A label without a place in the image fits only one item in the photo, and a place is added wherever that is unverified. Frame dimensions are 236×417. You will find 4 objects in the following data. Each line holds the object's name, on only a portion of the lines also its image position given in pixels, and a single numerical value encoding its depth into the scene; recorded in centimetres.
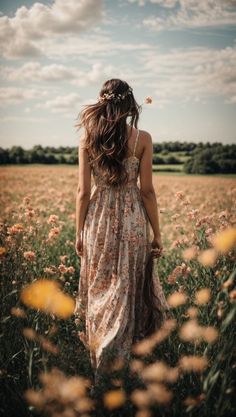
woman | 273
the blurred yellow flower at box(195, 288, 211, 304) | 222
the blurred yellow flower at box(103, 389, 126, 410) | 202
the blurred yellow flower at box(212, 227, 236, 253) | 193
